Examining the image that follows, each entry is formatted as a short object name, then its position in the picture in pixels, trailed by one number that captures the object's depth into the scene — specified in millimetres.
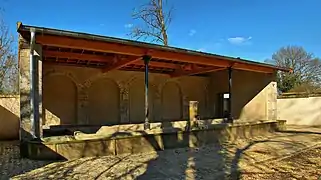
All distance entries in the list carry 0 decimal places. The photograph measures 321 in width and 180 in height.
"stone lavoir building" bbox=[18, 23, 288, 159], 6086
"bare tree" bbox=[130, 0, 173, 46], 20703
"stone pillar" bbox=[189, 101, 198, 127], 7901
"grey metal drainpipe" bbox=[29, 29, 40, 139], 5953
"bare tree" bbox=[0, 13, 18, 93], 14852
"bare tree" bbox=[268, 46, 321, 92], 19859
